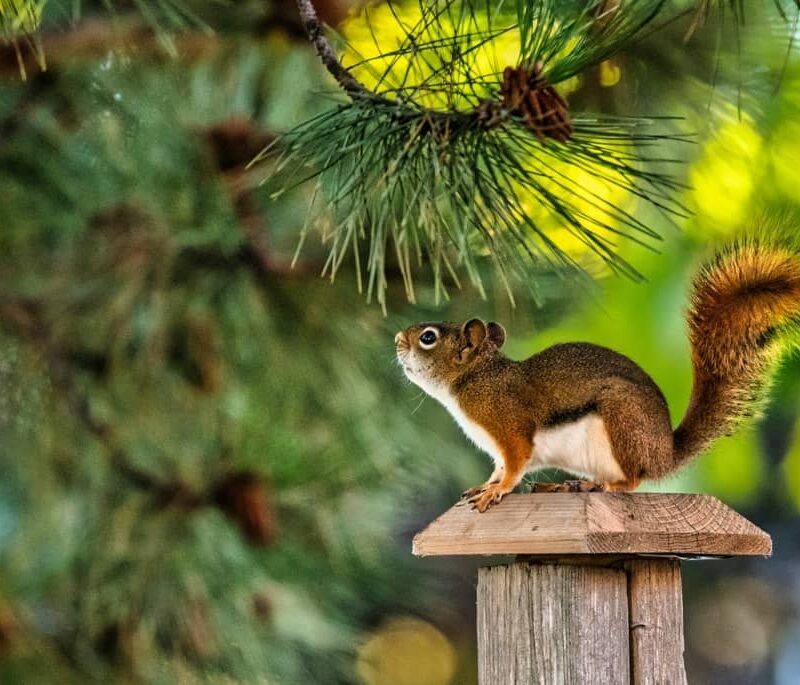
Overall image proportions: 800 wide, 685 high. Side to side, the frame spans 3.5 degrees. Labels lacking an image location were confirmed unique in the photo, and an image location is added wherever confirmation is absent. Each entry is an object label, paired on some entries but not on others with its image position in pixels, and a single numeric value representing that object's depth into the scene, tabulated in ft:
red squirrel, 22.24
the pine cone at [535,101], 21.66
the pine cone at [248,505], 23.16
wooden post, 21.97
